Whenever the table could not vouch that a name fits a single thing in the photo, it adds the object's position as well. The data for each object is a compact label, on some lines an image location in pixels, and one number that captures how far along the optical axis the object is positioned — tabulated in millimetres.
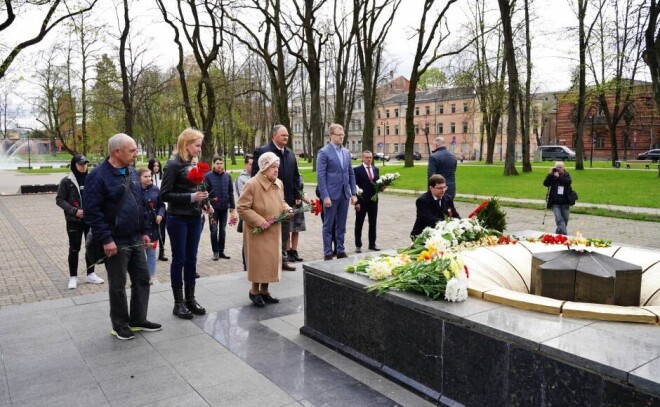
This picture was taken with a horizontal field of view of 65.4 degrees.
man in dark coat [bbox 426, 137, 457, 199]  9773
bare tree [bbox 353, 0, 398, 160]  28781
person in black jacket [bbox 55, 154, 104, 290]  7184
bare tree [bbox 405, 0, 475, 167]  28547
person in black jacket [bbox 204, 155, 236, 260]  9141
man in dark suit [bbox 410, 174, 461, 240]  6582
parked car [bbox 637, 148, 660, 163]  48928
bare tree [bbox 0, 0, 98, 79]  19109
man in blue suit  8188
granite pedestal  2838
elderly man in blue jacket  4848
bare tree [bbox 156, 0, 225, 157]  26703
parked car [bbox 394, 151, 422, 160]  70125
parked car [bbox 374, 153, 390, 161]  67706
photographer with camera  10664
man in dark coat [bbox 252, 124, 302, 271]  7285
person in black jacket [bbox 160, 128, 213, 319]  5512
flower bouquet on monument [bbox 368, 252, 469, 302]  3916
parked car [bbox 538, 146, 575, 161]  53719
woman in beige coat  5855
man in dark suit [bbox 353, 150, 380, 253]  9906
